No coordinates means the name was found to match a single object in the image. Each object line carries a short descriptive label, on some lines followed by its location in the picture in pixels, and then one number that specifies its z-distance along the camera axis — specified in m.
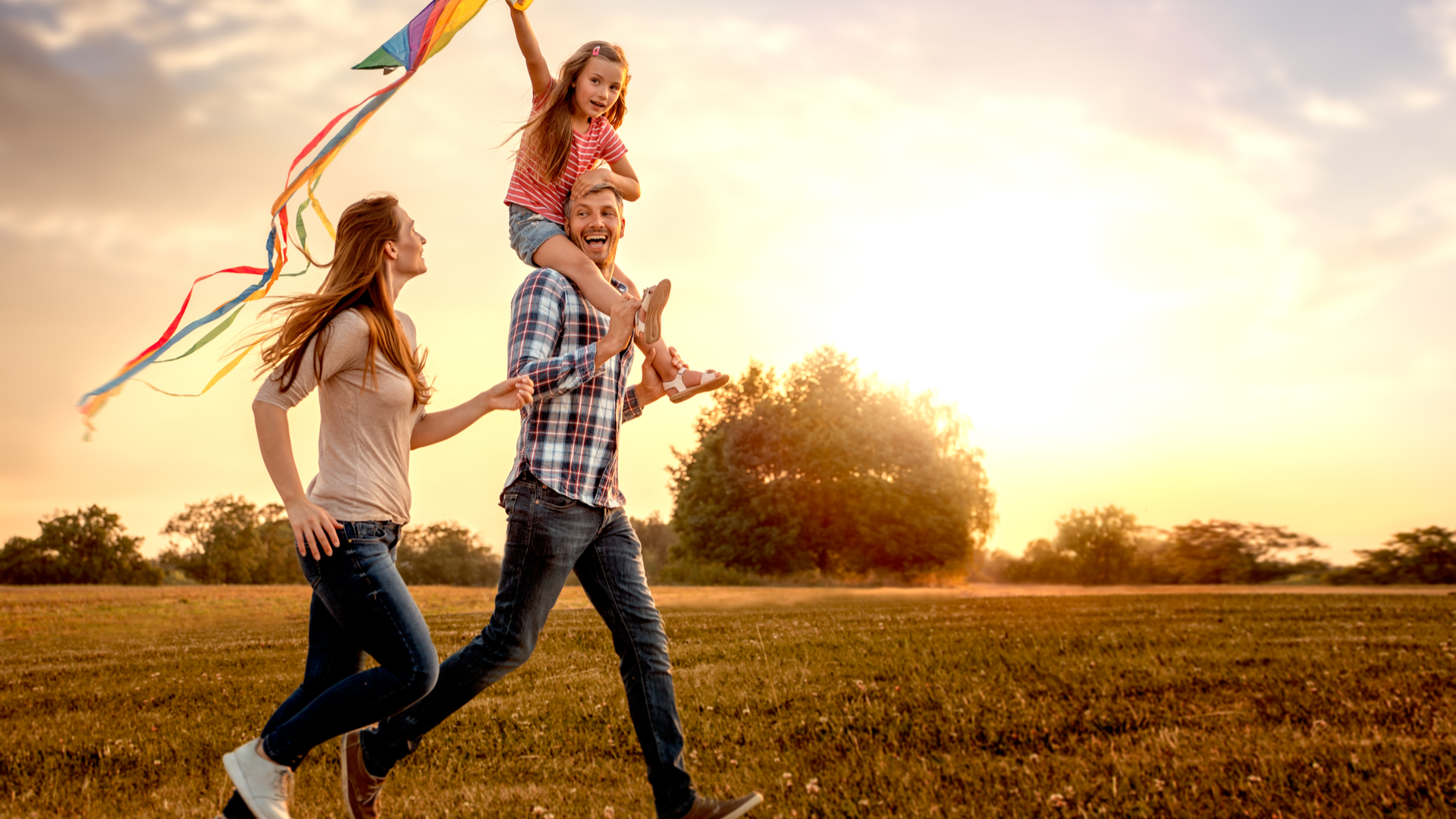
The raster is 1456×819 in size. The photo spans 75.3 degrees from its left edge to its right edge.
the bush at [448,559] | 33.38
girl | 4.11
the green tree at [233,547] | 34.28
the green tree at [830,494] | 33.69
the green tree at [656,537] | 42.44
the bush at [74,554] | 29.70
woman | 3.29
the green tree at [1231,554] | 24.47
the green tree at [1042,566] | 30.33
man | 3.66
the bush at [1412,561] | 23.12
